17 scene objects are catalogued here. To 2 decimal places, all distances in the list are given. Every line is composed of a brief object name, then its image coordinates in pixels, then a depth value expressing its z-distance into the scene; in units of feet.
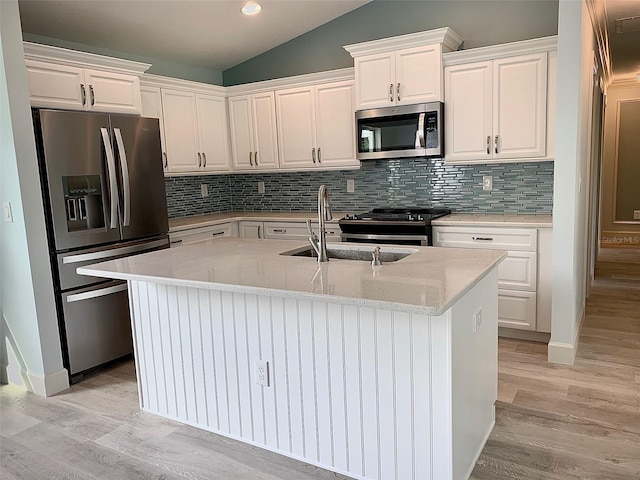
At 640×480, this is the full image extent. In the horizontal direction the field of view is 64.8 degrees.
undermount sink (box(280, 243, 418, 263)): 8.26
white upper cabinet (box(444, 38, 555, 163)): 11.75
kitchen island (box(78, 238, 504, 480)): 6.14
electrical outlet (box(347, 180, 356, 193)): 15.67
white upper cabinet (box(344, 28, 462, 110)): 12.59
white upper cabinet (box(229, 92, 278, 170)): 15.70
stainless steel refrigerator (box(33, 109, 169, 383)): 10.01
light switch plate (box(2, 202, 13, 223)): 9.71
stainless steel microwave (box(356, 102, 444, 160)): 12.84
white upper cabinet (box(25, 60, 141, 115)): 10.07
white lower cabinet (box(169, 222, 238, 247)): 13.50
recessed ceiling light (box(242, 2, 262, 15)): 12.59
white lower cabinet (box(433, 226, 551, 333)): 11.46
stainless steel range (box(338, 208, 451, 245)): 12.32
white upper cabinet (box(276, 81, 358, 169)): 14.40
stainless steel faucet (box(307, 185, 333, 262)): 7.35
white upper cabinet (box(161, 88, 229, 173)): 14.30
